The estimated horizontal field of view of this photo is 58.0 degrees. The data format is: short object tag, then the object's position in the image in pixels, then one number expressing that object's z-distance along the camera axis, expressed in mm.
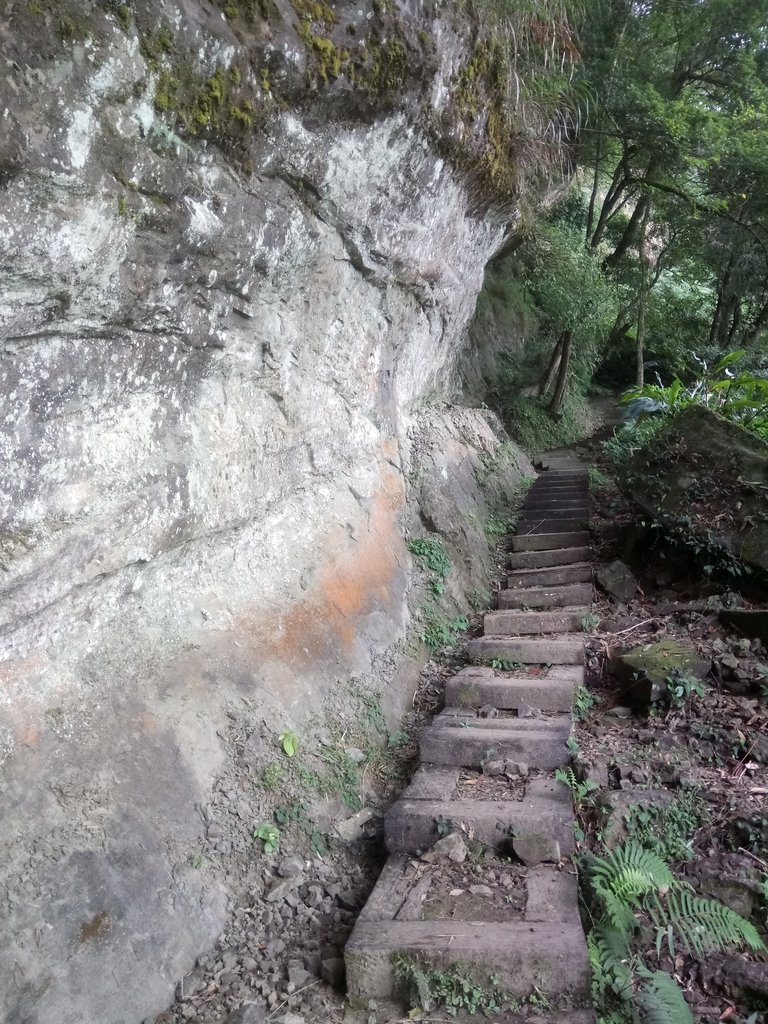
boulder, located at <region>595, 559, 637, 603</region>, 6277
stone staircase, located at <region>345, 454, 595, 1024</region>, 2746
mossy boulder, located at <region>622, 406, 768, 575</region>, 5719
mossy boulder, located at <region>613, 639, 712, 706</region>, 4660
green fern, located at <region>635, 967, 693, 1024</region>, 2613
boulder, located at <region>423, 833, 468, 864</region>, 3453
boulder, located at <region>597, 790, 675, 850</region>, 3574
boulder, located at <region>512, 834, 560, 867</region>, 3375
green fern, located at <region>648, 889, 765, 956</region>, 3027
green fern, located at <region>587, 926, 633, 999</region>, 2791
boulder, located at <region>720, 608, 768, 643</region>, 5020
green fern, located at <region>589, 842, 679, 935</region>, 3086
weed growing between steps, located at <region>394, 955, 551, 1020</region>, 2681
